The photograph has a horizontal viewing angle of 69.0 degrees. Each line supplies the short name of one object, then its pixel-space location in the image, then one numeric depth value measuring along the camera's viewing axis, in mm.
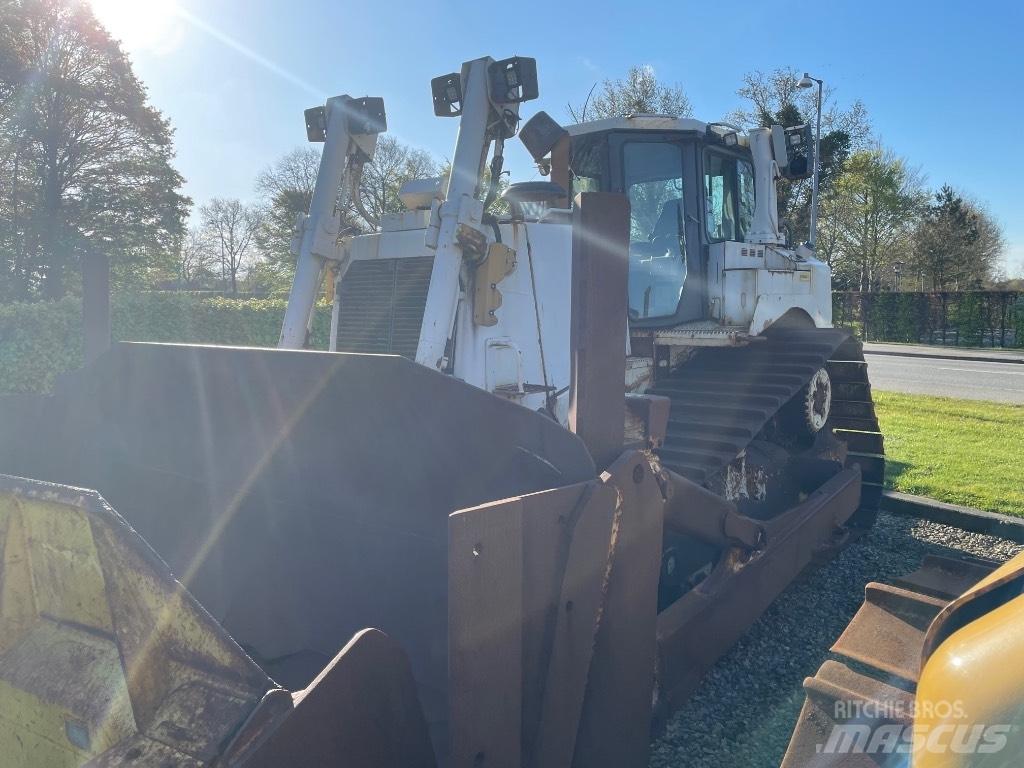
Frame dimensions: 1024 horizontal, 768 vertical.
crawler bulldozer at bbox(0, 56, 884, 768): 1541
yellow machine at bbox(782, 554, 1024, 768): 1200
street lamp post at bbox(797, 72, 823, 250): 16084
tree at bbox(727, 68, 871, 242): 26719
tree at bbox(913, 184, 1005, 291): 32531
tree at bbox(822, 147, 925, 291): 32969
